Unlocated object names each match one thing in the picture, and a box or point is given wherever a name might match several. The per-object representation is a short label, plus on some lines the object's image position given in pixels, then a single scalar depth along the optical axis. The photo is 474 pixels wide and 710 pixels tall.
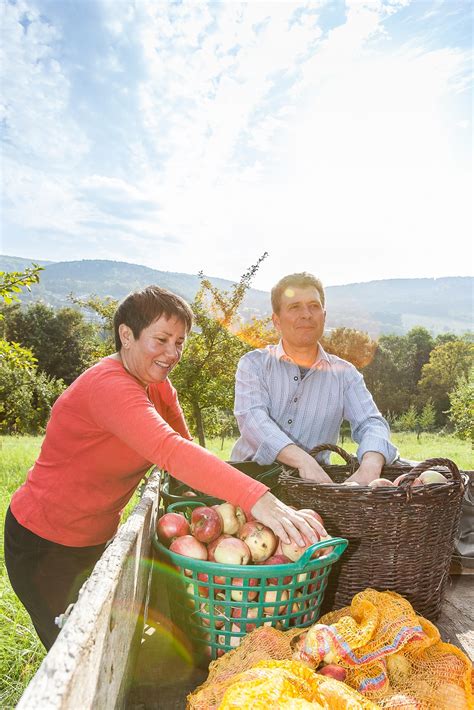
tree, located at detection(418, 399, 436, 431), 38.44
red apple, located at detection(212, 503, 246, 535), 1.88
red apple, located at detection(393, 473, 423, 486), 1.88
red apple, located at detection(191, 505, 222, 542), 1.78
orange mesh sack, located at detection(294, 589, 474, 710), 1.35
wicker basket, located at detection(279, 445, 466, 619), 1.79
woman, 1.96
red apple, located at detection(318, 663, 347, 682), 1.34
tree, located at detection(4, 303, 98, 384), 39.91
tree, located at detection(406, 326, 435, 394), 53.96
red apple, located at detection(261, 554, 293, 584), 1.55
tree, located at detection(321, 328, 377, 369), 52.85
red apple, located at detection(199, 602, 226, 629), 1.56
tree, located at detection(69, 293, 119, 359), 10.67
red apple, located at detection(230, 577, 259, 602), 1.49
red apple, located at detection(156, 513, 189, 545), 1.79
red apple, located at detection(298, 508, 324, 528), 1.80
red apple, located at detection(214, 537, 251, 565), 1.65
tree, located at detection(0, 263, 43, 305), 4.61
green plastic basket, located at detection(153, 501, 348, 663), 1.47
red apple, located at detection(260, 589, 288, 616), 1.52
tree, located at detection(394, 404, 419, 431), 38.95
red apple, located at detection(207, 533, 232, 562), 1.72
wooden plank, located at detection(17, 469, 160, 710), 0.78
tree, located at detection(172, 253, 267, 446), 10.20
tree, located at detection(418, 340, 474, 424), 46.38
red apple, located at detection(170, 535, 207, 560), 1.66
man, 3.12
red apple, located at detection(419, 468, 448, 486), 2.08
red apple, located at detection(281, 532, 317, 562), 1.60
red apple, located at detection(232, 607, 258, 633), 1.54
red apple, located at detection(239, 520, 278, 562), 1.71
